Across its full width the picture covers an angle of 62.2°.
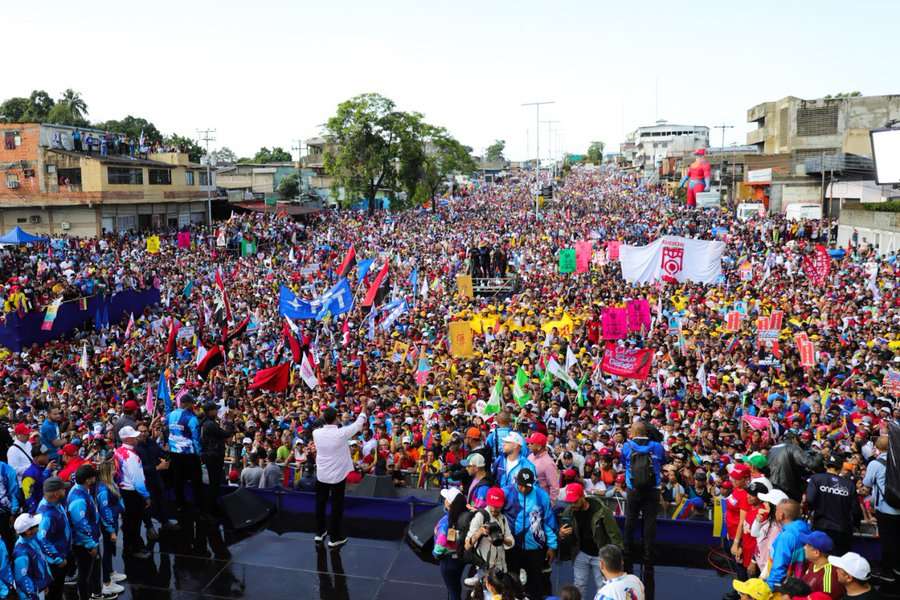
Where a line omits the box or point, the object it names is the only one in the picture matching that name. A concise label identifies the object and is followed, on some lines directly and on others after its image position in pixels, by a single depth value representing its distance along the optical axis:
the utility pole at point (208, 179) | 44.29
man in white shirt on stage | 6.56
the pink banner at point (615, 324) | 16.06
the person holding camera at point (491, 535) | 4.92
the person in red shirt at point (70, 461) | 6.45
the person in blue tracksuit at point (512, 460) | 5.47
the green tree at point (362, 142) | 54.56
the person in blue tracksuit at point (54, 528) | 5.29
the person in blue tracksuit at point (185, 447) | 6.98
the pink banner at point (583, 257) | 24.89
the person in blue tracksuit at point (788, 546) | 4.80
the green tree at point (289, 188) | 65.12
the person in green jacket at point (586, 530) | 5.40
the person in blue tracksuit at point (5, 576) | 4.96
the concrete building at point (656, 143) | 100.69
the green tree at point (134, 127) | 74.19
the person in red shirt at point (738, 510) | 5.69
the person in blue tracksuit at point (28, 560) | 5.05
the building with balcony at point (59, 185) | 39.72
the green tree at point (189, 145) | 75.28
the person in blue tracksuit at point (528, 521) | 5.27
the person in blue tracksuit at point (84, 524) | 5.59
